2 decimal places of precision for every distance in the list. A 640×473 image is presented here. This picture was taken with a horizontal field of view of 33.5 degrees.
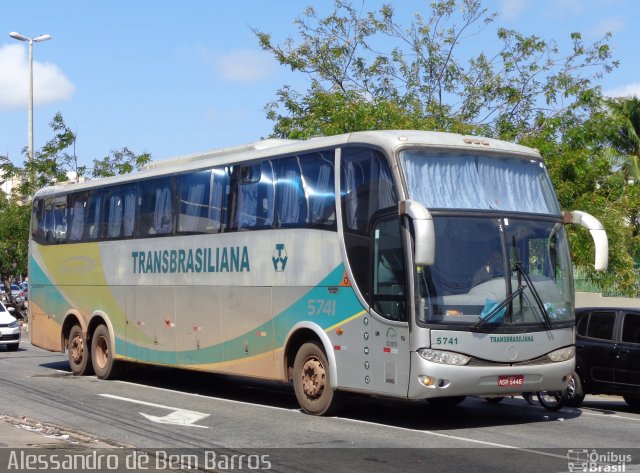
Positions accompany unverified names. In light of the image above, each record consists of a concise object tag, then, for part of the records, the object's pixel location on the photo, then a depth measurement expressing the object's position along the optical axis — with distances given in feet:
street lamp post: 139.33
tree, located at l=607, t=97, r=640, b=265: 132.05
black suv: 50.83
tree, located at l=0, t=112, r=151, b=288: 138.21
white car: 92.89
